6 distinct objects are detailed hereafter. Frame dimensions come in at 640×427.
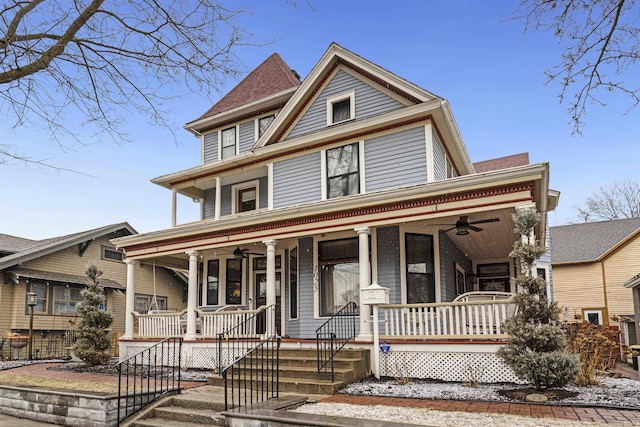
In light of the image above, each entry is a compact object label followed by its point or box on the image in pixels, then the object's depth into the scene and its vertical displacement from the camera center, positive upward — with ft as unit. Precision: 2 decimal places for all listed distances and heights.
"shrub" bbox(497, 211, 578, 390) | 24.53 -2.22
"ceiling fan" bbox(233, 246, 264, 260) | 46.42 +3.66
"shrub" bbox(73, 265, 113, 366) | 43.19 -2.61
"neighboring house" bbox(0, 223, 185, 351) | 60.08 +2.20
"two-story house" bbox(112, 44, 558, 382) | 34.58 +5.77
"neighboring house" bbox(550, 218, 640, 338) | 77.25 +2.63
